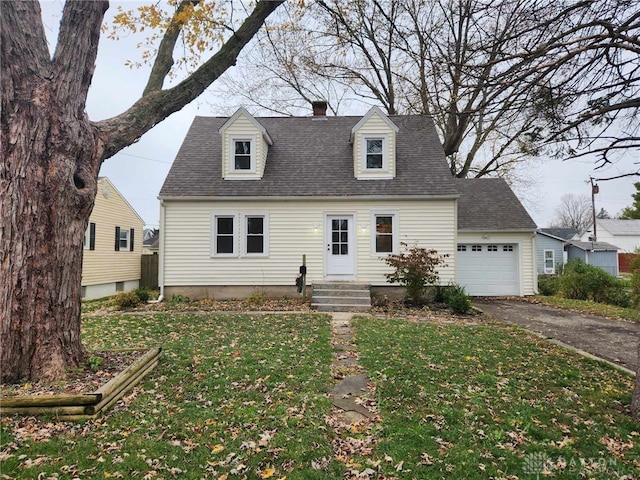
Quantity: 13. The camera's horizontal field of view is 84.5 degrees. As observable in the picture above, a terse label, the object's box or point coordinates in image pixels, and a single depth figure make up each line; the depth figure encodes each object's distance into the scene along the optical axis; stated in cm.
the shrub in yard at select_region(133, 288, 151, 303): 1088
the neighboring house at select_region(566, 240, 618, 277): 2673
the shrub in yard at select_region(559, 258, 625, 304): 1246
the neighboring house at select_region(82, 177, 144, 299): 1530
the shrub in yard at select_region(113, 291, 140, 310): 1008
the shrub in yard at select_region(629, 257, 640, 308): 1102
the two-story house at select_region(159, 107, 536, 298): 1166
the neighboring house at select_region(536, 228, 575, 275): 2280
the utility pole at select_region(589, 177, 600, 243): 2756
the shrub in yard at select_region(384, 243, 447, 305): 1037
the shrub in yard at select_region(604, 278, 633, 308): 1195
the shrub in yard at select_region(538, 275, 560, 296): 1457
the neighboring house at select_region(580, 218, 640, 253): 3794
